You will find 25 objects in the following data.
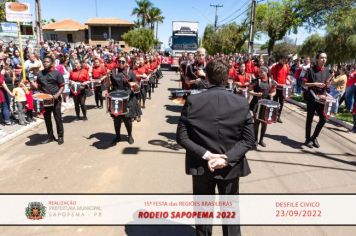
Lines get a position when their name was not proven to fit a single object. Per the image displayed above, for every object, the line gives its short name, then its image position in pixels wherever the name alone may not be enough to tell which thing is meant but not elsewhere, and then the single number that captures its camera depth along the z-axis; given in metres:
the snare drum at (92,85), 11.00
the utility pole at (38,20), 16.41
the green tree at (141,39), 49.53
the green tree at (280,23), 31.77
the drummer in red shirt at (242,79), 8.76
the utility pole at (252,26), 24.08
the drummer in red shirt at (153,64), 16.08
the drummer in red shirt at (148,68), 13.59
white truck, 30.39
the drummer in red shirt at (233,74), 9.08
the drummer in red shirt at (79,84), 9.87
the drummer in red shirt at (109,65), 13.97
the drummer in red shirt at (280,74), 9.33
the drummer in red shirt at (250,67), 12.23
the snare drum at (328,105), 7.36
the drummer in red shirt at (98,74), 11.52
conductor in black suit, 2.81
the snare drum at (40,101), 7.08
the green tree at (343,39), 17.38
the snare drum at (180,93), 7.02
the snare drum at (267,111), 7.12
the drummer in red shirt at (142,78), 10.23
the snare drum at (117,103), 6.93
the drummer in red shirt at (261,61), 10.35
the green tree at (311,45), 26.00
